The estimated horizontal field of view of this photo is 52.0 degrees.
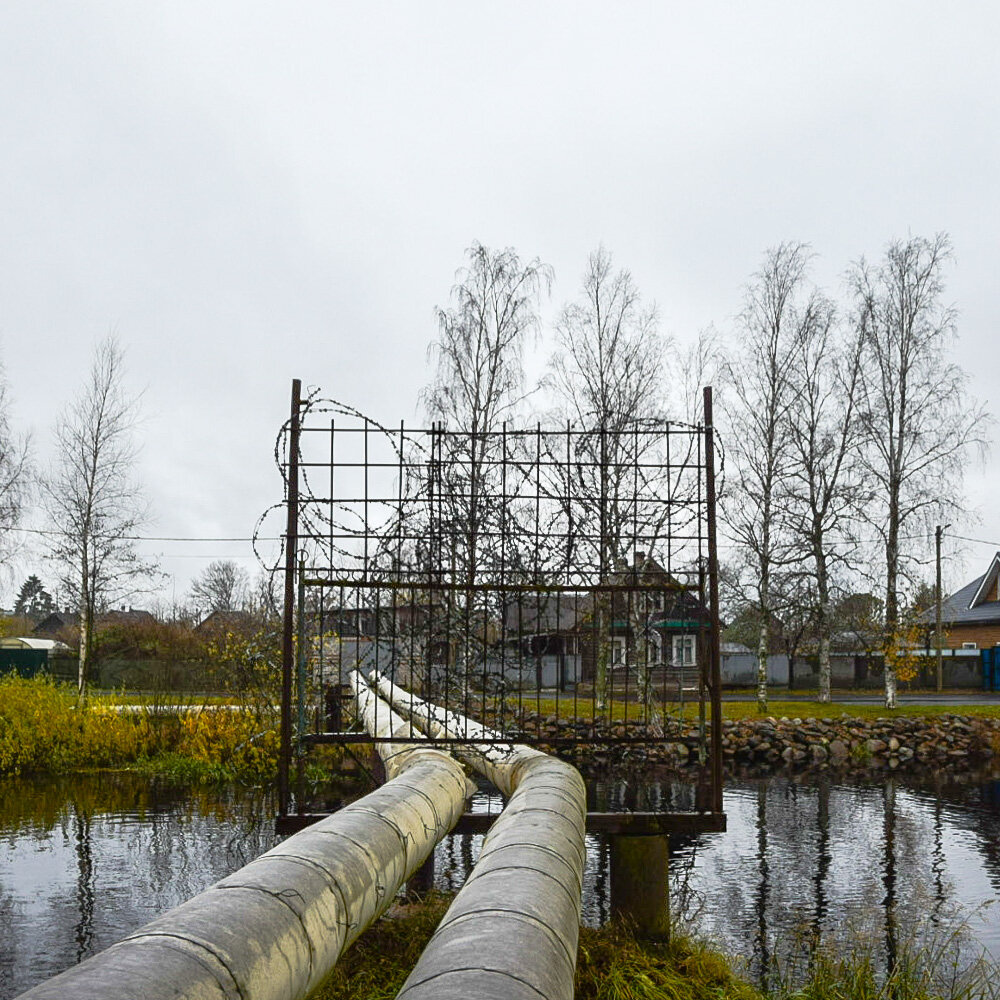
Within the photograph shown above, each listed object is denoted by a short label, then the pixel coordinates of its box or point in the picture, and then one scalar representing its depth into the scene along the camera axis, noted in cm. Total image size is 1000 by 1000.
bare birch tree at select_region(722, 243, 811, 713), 2527
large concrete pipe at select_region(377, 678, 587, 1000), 256
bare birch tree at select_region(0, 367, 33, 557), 2439
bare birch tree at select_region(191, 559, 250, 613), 6417
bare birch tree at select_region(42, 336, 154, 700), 2672
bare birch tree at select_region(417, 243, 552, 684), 2203
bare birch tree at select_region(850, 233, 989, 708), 2541
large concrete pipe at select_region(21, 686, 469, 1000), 243
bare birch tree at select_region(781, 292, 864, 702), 2528
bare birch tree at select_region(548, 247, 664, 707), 2286
